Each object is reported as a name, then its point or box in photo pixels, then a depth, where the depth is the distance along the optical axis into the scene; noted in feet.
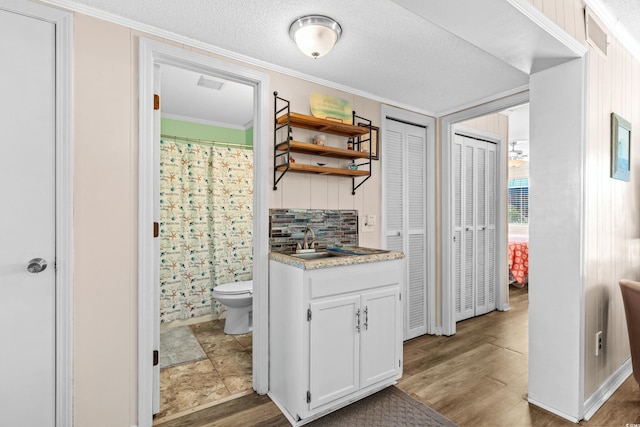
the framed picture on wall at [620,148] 7.09
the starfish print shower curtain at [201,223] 11.23
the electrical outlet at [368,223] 9.22
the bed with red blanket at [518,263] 17.16
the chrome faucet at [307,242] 7.80
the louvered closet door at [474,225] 11.90
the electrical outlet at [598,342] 6.70
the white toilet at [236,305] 10.34
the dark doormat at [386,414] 6.22
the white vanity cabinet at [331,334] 6.13
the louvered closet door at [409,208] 10.13
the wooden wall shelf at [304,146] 7.34
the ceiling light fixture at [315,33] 5.63
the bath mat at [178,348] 8.81
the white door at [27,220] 4.98
